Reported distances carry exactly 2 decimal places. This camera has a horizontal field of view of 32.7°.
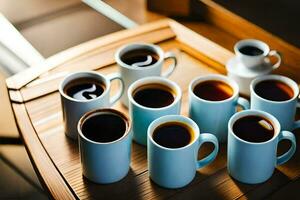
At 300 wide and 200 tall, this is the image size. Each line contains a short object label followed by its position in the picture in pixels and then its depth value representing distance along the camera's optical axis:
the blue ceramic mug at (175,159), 0.77
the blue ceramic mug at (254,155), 0.77
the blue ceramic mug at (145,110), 0.85
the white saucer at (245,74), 0.99
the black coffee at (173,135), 0.79
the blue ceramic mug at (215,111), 0.86
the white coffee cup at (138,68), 0.94
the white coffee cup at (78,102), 0.87
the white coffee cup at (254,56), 0.99
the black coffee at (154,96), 0.88
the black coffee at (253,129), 0.79
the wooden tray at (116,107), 0.81
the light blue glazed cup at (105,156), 0.78
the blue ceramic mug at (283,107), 0.86
